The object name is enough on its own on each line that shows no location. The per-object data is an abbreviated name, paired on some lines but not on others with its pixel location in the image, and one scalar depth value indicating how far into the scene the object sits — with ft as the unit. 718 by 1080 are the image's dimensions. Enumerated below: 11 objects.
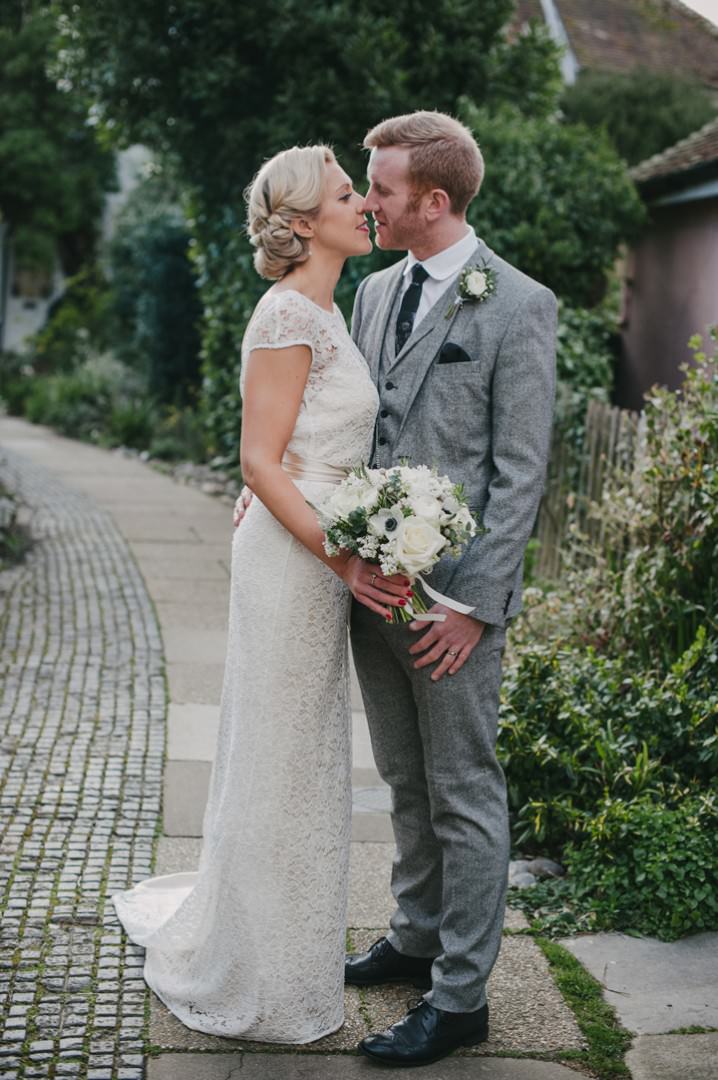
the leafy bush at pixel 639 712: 13.08
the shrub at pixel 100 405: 56.85
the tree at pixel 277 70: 32.91
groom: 9.99
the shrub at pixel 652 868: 12.75
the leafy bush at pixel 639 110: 58.75
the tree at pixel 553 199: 32.48
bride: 10.16
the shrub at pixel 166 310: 56.49
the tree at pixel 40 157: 90.17
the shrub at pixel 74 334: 77.15
